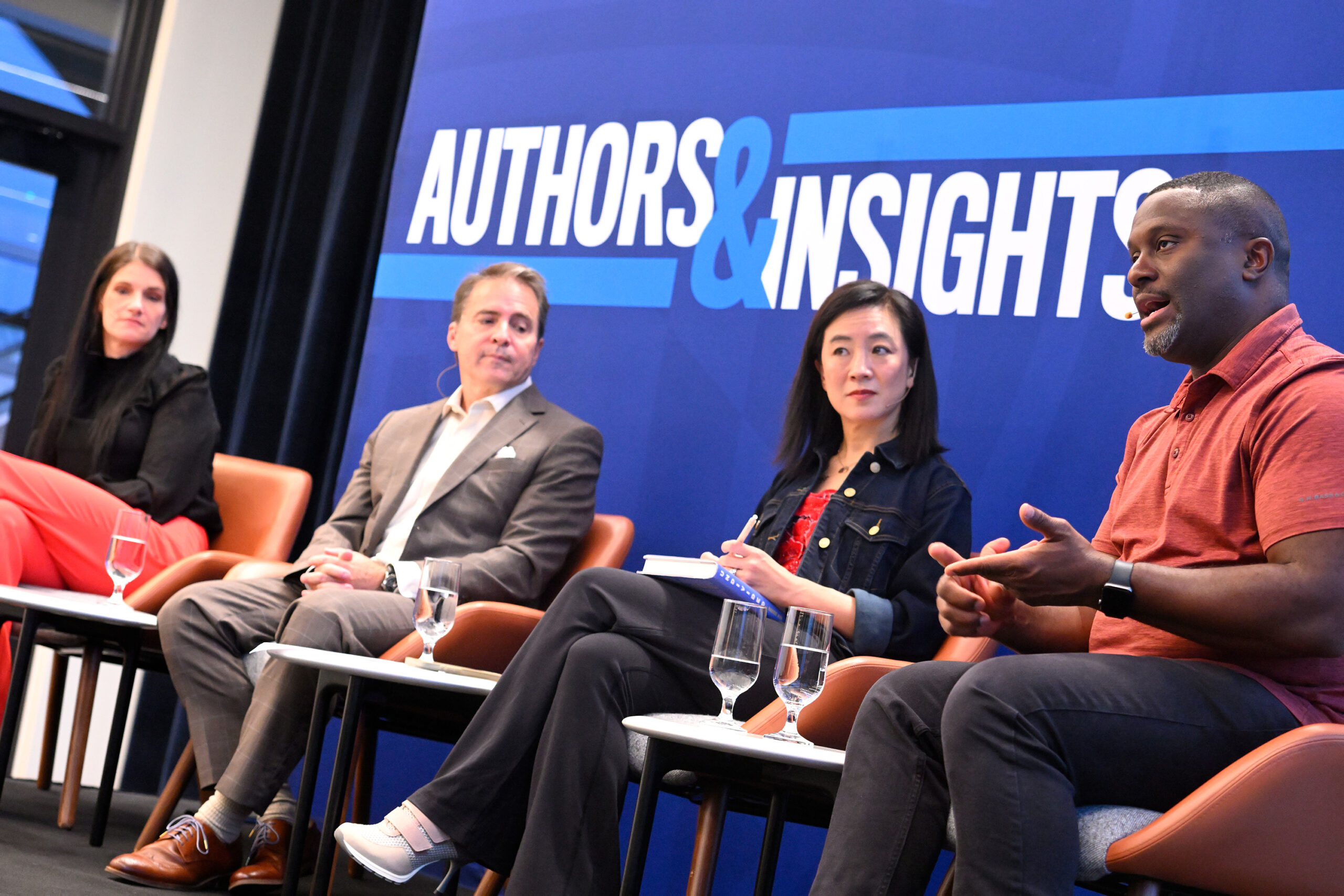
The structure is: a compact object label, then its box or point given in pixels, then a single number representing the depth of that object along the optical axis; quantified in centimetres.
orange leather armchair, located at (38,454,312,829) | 369
